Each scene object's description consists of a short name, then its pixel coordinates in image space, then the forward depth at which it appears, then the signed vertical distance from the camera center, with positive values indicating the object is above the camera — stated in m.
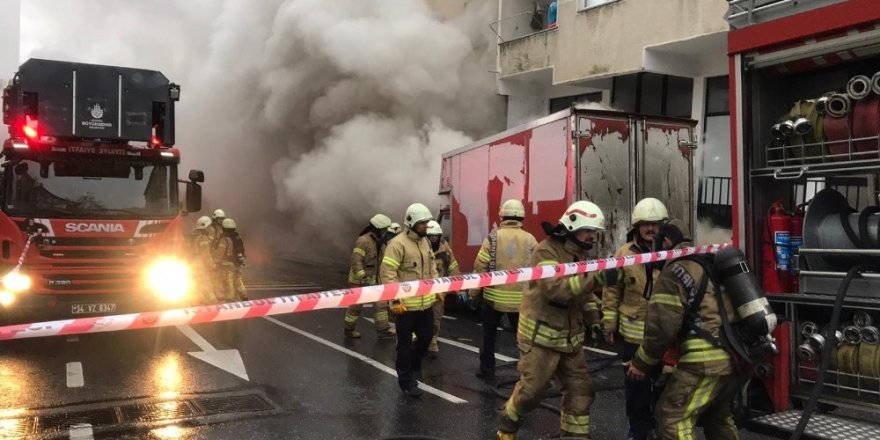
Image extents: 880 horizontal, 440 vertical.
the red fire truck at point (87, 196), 7.32 +0.36
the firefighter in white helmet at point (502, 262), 6.16 -0.31
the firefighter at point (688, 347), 3.26 -0.57
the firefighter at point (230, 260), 11.44 -0.54
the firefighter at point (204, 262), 11.70 -0.60
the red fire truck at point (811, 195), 3.21 +0.19
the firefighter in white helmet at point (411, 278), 5.66 -0.43
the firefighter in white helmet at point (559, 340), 3.99 -0.65
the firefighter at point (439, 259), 7.54 -0.34
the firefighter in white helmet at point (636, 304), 4.39 -0.52
